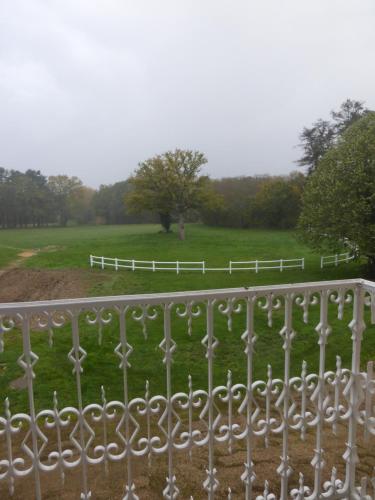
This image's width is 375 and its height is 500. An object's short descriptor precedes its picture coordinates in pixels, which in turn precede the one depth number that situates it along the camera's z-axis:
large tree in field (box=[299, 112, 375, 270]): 11.66
